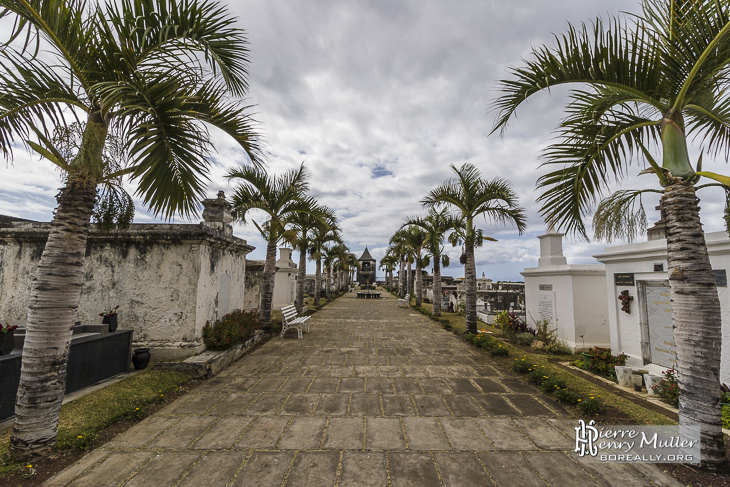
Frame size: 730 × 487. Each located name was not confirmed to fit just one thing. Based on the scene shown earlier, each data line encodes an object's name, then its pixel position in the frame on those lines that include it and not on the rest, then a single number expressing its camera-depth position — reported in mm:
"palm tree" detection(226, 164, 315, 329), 9492
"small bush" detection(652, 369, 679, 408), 4551
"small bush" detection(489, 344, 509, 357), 7020
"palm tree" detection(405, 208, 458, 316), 15109
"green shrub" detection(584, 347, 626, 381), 6000
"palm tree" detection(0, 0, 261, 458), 2857
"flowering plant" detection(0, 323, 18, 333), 3870
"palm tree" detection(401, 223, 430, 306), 18641
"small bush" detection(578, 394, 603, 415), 4043
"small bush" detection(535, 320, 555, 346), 8516
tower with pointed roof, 60472
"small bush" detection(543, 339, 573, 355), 7957
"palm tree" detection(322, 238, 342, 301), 26538
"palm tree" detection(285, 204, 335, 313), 14047
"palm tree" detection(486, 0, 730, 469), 2881
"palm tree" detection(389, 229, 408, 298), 22906
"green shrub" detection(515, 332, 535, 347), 8734
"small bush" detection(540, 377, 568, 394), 4793
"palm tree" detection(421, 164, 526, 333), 9391
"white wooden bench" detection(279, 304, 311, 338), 9234
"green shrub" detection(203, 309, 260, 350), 6577
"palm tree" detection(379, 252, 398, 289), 37053
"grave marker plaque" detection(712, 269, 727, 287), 4516
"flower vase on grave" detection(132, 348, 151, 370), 5602
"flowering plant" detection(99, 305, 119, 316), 6006
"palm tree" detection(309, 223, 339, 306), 18400
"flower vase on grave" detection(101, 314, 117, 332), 5581
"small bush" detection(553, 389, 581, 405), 4407
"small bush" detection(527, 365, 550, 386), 5223
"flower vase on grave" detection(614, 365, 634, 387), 5336
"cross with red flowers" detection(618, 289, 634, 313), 6316
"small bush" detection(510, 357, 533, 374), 5889
